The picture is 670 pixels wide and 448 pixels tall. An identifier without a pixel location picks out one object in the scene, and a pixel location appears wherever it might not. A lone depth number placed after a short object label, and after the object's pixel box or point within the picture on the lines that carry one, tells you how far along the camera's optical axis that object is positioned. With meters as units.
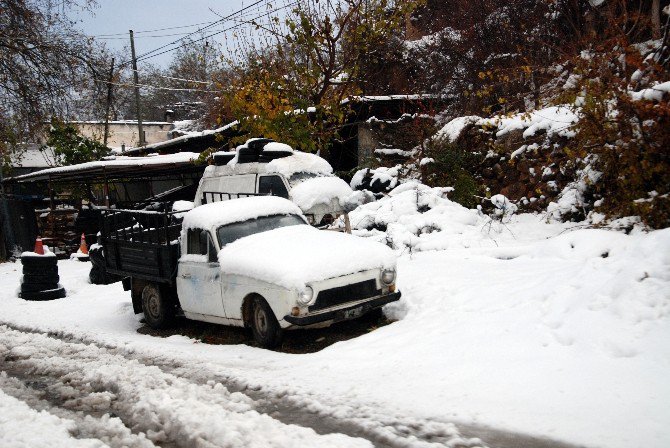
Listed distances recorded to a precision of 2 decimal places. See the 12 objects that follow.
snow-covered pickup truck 6.23
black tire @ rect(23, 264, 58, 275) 11.77
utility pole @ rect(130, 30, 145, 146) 30.48
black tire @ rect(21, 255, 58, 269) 11.74
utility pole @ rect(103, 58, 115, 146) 13.96
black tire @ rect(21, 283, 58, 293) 11.70
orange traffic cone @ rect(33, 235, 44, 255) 11.77
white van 11.64
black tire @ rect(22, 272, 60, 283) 11.73
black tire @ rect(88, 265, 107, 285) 13.16
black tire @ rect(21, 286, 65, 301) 11.64
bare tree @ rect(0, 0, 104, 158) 12.09
